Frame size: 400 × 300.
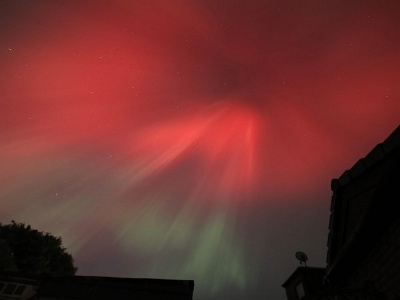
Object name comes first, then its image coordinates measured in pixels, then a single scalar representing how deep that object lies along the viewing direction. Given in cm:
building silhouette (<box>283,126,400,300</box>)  721
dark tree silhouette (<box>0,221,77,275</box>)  3551
